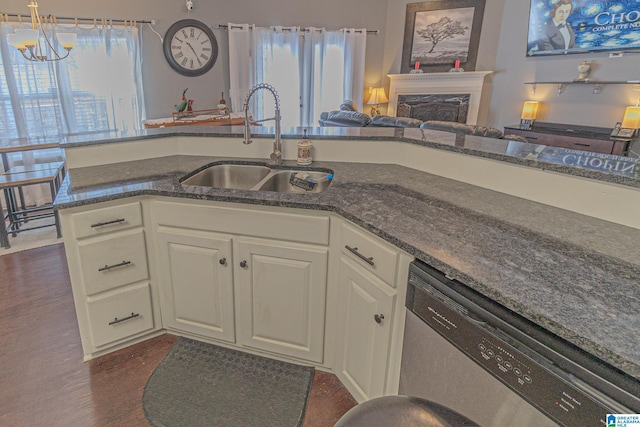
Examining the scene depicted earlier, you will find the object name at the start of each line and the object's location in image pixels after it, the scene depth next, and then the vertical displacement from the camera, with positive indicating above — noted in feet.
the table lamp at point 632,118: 14.69 -0.10
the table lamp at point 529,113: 17.97 -0.07
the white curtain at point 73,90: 13.20 +0.20
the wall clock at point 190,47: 16.31 +2.23
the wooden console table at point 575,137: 14.94 -0.99
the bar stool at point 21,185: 10.35 -2.46
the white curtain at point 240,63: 17.49 +1.75
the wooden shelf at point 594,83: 15.38 +1.27
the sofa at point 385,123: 11.23 -0.55
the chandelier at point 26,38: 8.73 +1.24
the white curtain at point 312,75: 19.17 +1.45
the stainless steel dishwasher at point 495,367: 2.49 -1.89
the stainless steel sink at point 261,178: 6.79 -1.38
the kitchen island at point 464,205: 2.97 -1.30
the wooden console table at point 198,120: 14.30 -0.74
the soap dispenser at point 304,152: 7.25 -0.89
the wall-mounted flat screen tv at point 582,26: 14.70 +3.50
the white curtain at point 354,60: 20.01 +2.32
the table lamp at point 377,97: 21.71 +0.50
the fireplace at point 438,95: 20.13 +0.69
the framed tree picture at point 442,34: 20.02 +3.88
